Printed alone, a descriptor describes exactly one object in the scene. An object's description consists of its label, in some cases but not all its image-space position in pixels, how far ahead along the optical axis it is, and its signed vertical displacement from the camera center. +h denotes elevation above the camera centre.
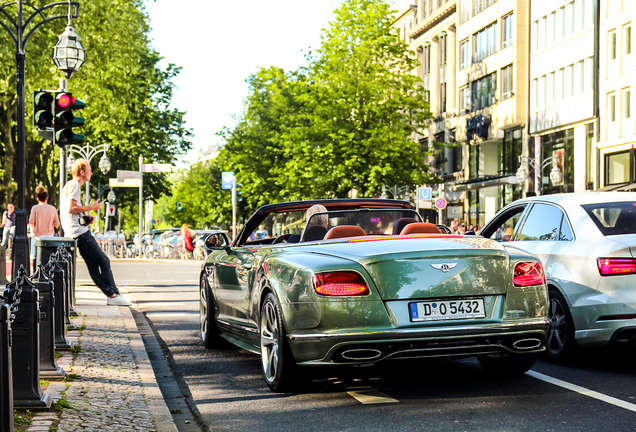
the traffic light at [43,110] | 12.77 +1.48
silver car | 7.28 -0.39
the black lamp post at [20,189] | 11.69 +0.35
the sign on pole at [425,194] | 43.00 +1.01
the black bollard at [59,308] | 8.38 -0.85
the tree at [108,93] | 30.34 +4.86
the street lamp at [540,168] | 44.78 +2.40
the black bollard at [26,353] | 5.53 -0.82
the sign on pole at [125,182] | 39.62 +1.47
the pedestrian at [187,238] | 44.30 -1.10
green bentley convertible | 6.03 -0.59
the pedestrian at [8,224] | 30.77 -0.26
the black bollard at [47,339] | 6.80 -0.91
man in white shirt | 12.59 -0.09
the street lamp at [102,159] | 43.27 +2.80
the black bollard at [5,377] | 4.27 -0.76
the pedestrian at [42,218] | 15.11 -0.03
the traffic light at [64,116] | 12.79 +1.40
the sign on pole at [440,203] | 46.12 +0.63
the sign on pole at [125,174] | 38.94 +1.79
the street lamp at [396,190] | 45.34 +1.27
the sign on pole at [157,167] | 40.44 +2.14
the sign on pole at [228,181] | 48.72 +1.86
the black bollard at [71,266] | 11.21 -0.67
